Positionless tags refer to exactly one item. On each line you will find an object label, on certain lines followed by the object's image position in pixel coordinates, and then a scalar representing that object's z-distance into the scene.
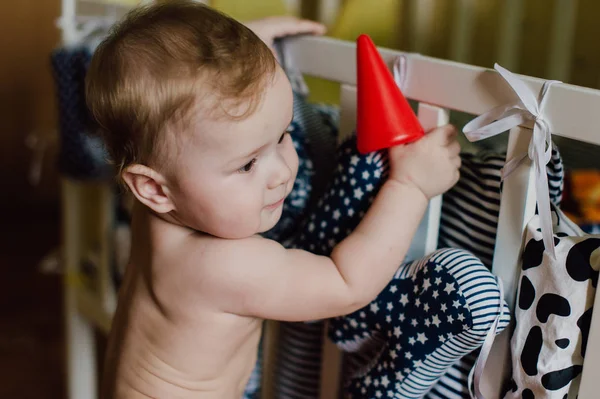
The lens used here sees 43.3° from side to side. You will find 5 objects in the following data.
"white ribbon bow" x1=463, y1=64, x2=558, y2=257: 0.67
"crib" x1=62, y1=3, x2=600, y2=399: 0.66
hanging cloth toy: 0.67
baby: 0.71
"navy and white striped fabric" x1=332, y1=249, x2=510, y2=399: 0.73
